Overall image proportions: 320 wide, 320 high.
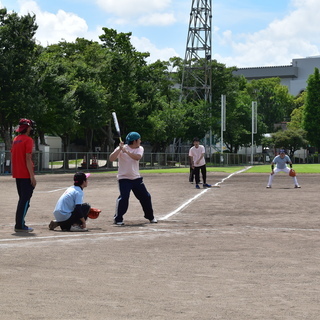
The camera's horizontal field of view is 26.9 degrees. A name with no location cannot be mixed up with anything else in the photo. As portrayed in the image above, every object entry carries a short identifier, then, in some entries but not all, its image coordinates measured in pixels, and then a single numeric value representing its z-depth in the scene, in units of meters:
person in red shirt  10.87
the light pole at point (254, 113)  81.00
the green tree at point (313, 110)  106.19
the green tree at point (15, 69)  48.75
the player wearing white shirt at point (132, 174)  12.52
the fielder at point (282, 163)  24.98
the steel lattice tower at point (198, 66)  80.62
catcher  10.98
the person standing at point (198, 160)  24.82
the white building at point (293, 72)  157.75
